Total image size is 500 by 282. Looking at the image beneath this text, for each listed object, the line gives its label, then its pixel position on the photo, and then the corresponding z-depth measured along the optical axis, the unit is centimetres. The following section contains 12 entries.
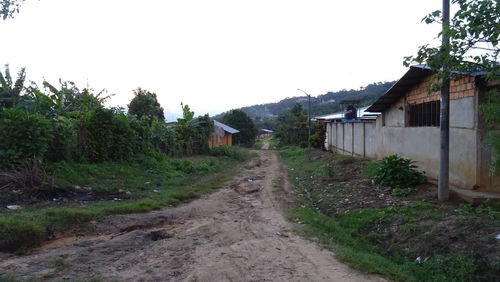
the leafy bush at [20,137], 1042
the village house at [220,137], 3112
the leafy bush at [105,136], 1409
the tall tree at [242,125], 5498
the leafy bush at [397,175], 1027
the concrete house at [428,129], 870
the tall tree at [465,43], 548
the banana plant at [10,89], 1433
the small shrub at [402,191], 951
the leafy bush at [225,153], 2750
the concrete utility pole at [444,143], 802
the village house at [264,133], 8222
